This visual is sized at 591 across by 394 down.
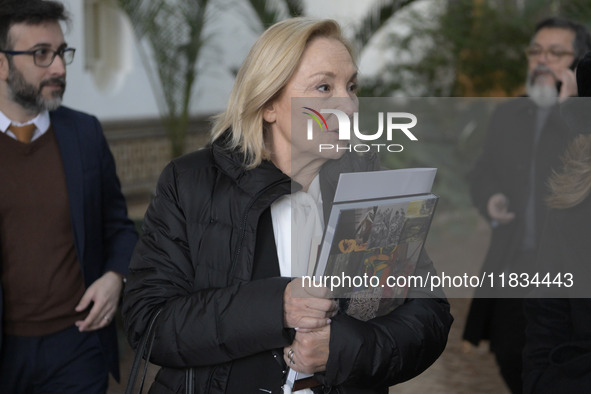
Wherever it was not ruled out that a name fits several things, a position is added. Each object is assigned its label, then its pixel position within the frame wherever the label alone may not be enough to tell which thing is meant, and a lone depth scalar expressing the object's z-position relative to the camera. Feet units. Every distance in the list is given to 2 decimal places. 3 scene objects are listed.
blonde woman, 6.24
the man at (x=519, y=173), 11.75
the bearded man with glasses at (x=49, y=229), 9.04
